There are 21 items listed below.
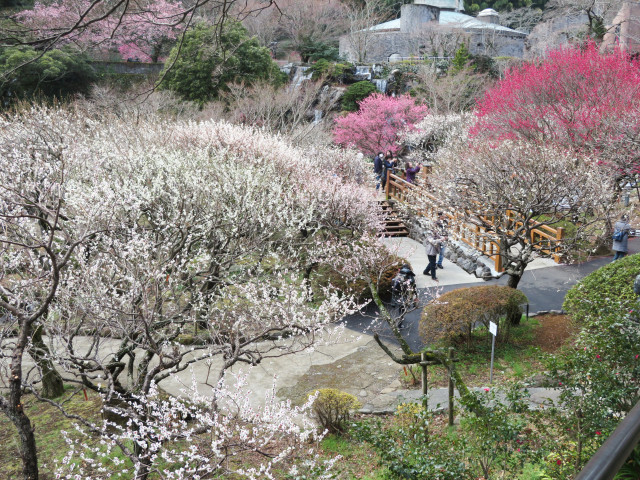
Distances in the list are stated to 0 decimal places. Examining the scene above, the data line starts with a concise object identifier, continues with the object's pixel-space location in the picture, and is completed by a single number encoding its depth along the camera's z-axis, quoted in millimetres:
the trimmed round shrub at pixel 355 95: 30484
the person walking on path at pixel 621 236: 12680
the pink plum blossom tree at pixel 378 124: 27562
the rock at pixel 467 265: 15258
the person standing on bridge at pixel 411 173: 20953
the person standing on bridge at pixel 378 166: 23156
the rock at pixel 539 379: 7978
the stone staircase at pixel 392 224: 19581
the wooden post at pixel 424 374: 5583
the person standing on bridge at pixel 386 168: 22469
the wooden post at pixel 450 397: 7318
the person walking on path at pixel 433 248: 14172
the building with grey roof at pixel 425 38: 35906
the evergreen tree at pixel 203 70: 24719
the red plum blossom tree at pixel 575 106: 14195
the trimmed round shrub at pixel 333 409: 7922
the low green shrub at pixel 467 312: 9844
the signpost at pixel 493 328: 8083
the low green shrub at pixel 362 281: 13114
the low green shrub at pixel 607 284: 8195
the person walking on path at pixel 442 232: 15133
